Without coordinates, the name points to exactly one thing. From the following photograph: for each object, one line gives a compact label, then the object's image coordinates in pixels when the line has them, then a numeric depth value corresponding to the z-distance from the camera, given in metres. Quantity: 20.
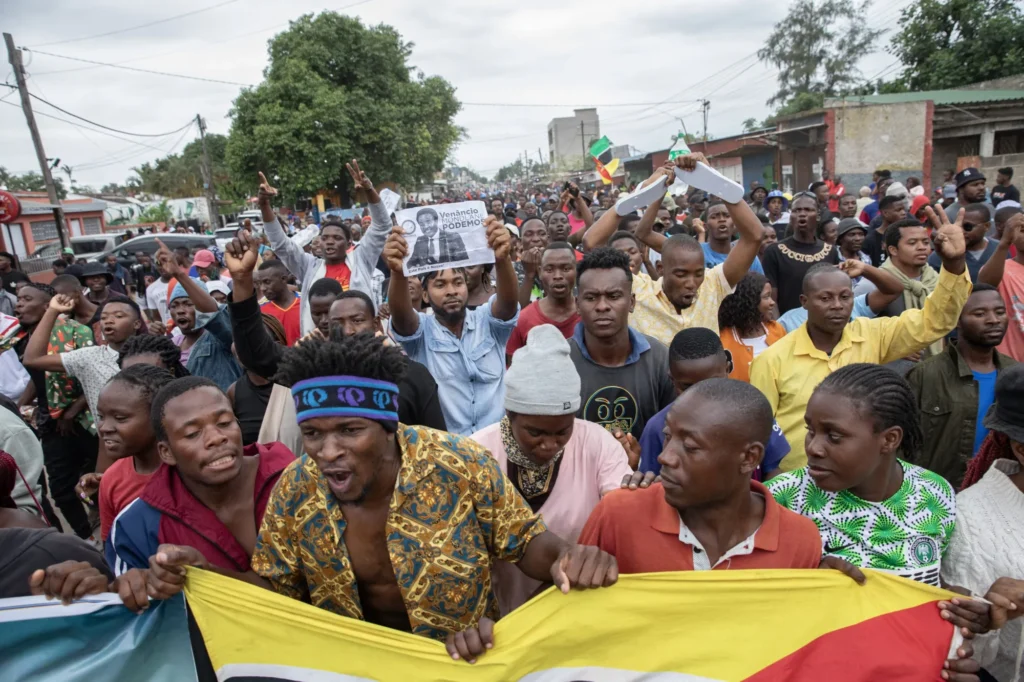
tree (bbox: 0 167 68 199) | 57.48
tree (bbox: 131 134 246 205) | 64.60
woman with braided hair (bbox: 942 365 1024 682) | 2.26
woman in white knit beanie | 2.50
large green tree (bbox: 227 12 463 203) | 30.34
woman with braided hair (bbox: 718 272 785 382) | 4.28
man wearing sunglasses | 5.61
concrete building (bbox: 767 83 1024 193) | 22.47
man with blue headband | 2.05
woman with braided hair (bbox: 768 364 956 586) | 2.30
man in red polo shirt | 2.11
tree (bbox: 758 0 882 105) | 54.28
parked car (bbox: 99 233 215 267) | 23.63
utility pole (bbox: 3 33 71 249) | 20.16
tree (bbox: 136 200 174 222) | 51.79
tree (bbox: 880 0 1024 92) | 30.78
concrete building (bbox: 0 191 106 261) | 31.05
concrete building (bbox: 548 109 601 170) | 104.38
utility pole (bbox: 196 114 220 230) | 39.91
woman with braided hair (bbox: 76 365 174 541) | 2.90
